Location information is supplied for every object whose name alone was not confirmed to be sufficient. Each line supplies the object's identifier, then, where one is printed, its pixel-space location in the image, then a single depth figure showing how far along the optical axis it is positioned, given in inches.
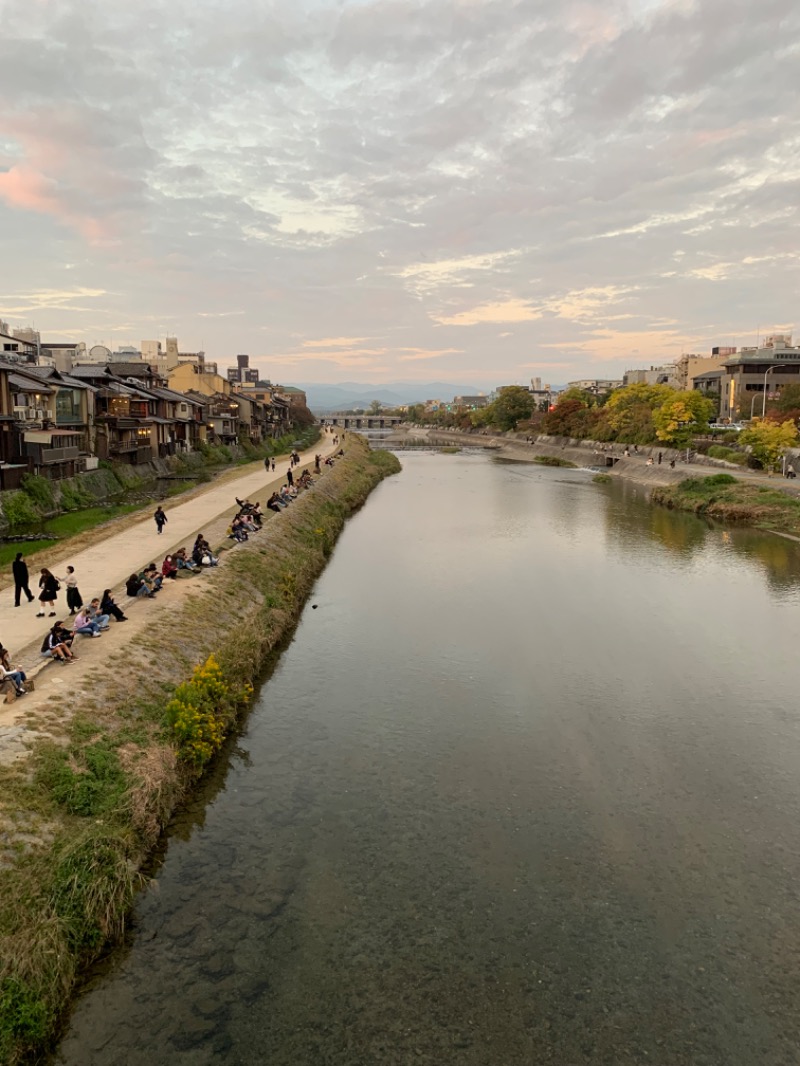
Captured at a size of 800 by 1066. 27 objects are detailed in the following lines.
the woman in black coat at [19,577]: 739.4
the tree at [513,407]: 5728.3
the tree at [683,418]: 2930.6
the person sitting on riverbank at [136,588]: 804.6
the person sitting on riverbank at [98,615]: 673.0
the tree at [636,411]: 3438.2
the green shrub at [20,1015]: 300.5
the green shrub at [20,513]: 1391.9
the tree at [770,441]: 2202.3
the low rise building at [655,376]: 6299.2
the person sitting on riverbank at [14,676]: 514.2
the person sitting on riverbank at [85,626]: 646.1
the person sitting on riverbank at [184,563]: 942.4
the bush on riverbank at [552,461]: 3864.7
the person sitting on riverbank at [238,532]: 1158.2
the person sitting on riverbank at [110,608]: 698.2
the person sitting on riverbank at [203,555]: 970.7
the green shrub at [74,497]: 1642.3
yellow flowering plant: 559.2
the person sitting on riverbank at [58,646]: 584.7
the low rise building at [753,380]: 3684.5
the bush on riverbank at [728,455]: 2425.0
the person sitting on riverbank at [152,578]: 822.7
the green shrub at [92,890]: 363.3
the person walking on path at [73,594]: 707.4
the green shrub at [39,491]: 1518.2
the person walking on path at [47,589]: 692.7
